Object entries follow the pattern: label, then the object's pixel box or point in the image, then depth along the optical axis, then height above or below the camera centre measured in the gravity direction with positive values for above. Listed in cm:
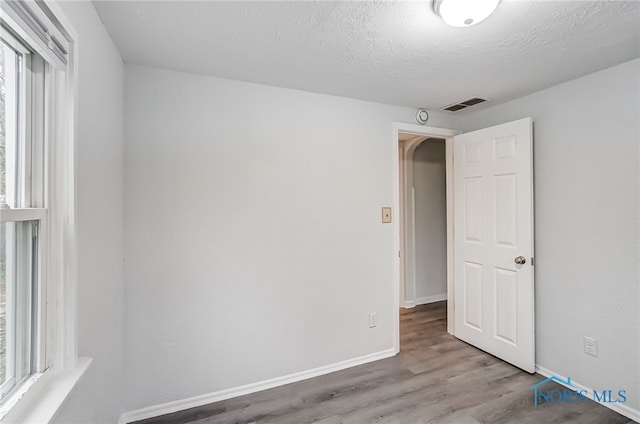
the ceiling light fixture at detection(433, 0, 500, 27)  123 +89
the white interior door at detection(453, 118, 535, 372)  232 -24
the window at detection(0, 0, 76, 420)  86 +5
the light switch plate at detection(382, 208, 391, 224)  260 -1
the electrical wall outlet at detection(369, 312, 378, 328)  255 -94
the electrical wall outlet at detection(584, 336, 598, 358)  199 -93
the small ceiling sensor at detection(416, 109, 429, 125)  275 +93
